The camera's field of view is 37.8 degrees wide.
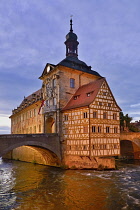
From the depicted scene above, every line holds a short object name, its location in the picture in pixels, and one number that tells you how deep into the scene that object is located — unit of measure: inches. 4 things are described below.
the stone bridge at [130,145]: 1282.0
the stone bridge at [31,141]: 840.2
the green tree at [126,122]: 1578.9
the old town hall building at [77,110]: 939.3
